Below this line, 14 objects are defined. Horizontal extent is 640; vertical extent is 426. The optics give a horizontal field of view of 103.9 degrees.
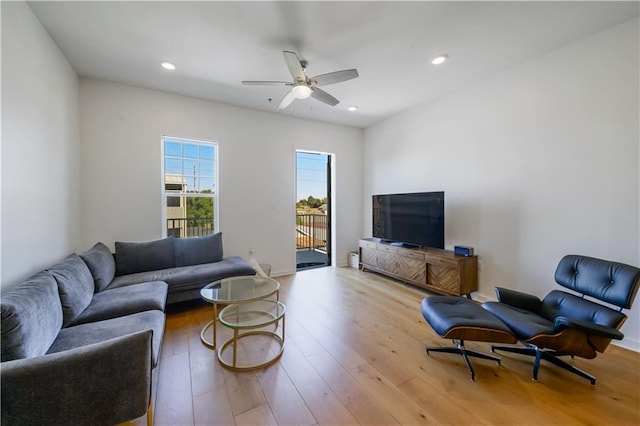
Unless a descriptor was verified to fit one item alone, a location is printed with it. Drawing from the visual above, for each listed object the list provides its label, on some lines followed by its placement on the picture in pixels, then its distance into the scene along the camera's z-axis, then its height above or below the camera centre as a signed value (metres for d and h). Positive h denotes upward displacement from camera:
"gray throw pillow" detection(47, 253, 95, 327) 1.81 -0.60
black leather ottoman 1.79 -0.86
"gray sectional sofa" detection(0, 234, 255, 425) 1.03 -0.75
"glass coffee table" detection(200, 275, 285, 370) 2.01 -0.95
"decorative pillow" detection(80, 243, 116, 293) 2.45 -0.58
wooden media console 3.19 -0.84
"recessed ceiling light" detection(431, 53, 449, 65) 2.69 +1.65
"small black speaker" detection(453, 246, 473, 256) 3.30 -0.56
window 3.77 +0.36
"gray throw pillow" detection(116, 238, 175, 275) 3.02 -0.58
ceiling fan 2.23 +1.27
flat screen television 3.50 -0.15
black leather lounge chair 1.66 -0.80
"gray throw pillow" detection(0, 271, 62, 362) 1.19 -0.58
